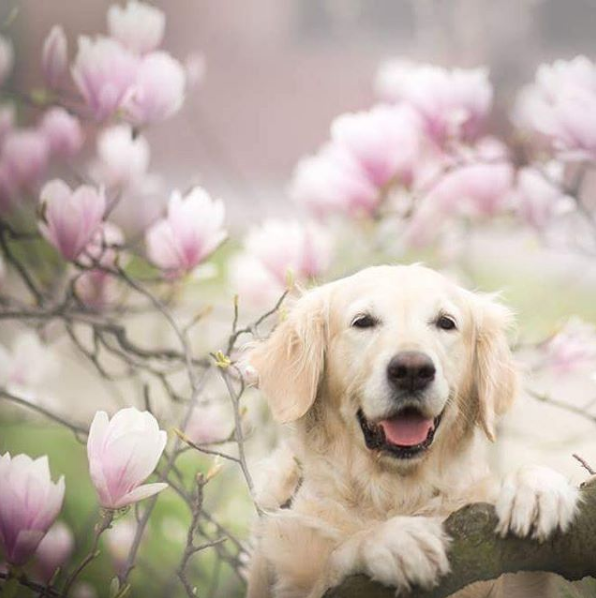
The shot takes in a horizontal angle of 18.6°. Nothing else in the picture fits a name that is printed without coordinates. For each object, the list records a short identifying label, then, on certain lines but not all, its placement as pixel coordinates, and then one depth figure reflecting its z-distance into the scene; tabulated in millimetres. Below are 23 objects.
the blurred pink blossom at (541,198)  2014
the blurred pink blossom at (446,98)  2001
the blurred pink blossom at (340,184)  2019
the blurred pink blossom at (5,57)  1889
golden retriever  1562
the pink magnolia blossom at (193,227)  1748
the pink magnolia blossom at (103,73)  1779
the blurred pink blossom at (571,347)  1918
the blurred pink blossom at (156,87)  1811
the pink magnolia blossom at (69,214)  1711
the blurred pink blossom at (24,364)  1994
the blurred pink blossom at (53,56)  1812
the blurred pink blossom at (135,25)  1831
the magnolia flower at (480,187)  2100
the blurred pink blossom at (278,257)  1963
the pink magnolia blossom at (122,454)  1510
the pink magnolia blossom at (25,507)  1529
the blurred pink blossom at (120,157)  1985
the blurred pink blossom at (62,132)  2028
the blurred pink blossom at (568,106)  1791
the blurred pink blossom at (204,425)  2061
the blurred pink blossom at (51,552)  1988
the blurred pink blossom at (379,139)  1982
